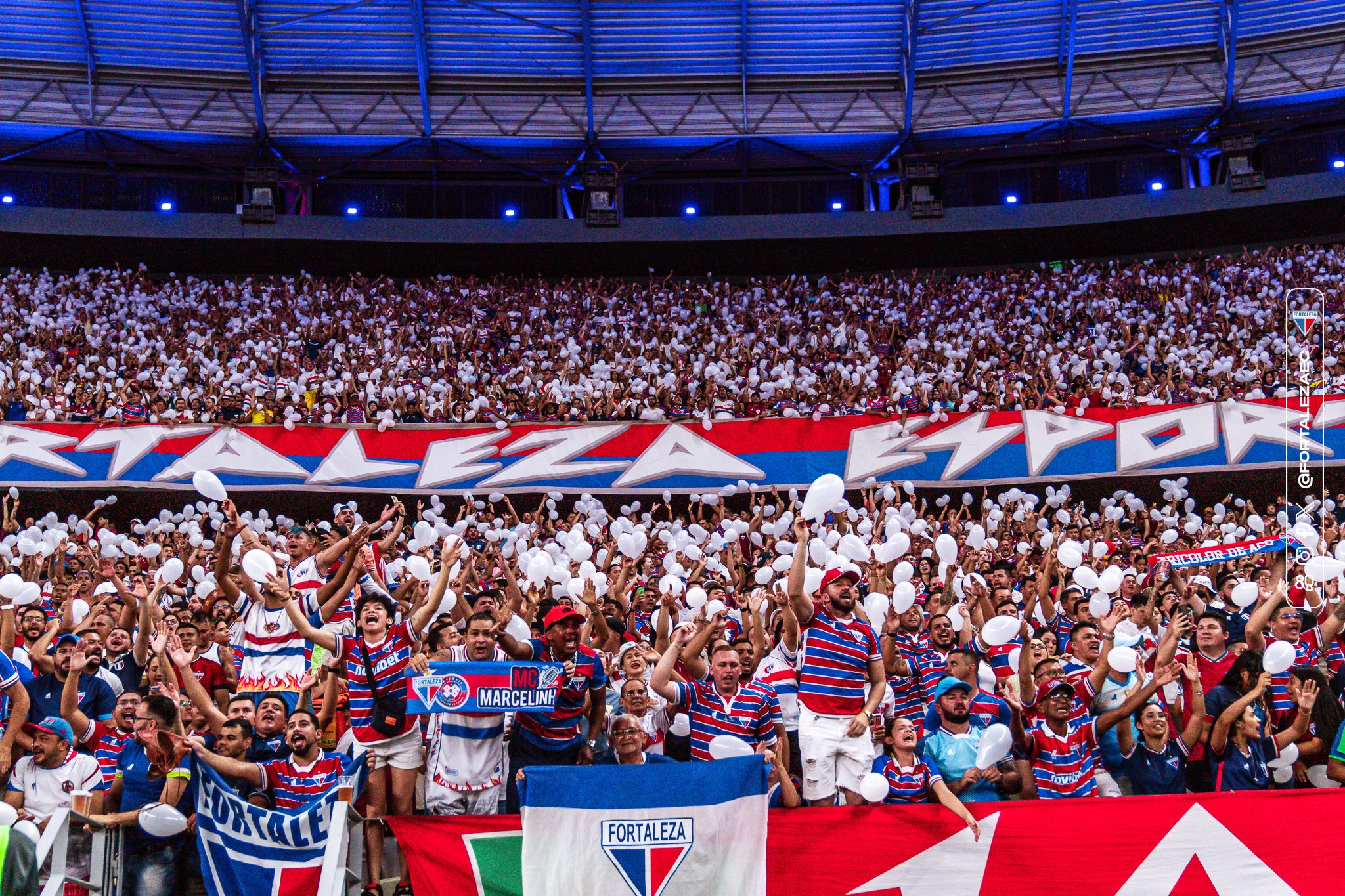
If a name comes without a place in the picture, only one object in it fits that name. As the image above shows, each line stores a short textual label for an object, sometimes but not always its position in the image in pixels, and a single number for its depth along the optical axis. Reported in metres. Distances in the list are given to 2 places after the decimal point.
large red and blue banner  16.69
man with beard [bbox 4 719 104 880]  6.07
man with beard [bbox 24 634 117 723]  6.89
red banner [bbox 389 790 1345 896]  5.77
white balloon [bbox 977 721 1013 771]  5.91
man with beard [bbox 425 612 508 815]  6.17
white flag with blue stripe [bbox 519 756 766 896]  5.69
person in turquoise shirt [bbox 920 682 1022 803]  6.16
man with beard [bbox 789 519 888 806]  6.32
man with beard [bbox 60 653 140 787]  6.38
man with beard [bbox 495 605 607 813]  6.22
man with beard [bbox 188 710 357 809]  5.79
